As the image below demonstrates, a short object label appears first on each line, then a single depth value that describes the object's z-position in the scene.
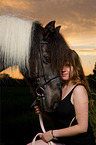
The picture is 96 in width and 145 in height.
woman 1.88
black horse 2.13
